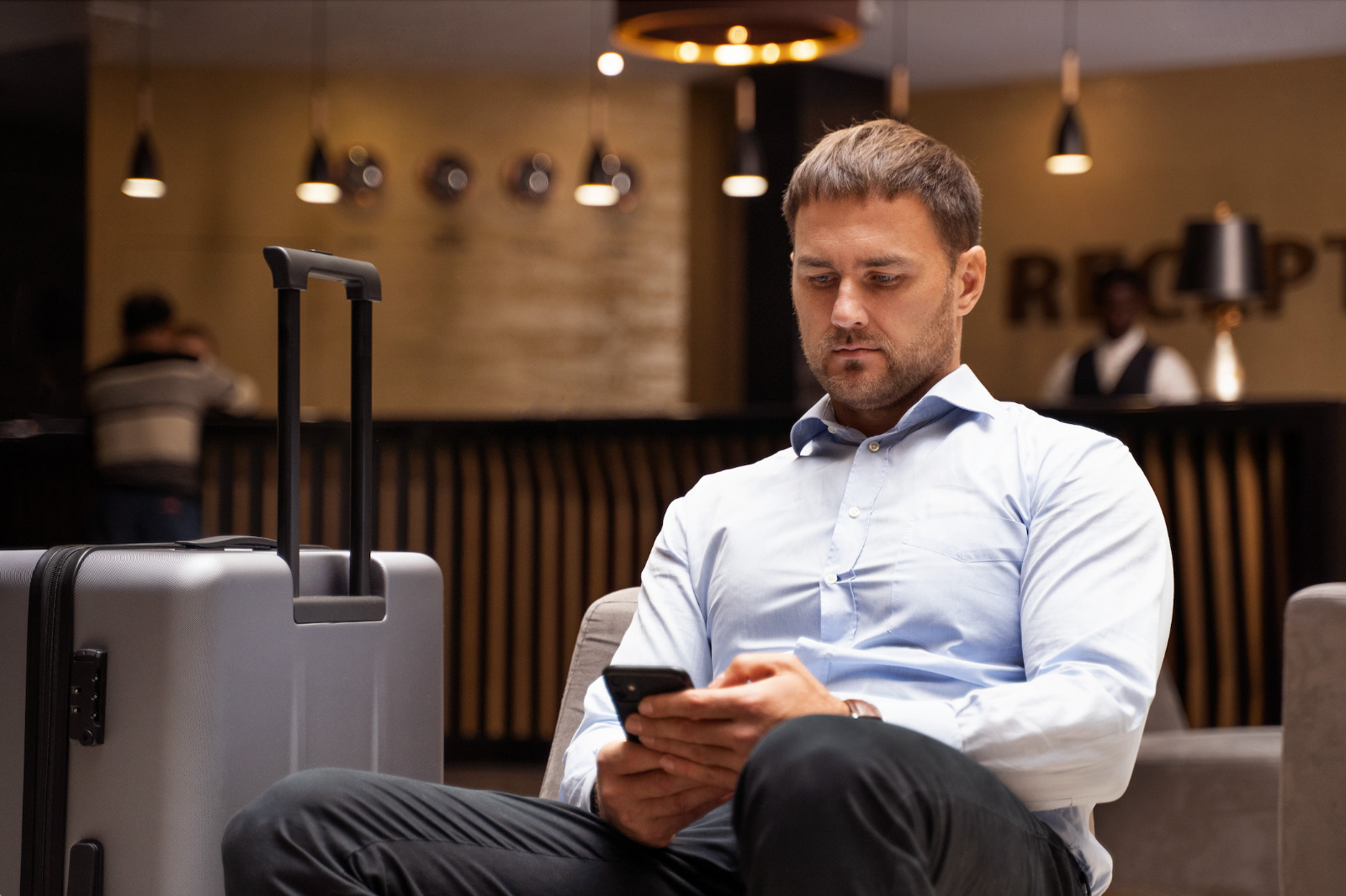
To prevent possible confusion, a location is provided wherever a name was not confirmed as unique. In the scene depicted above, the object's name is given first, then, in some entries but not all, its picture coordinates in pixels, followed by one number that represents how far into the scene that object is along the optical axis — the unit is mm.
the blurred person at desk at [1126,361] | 7027
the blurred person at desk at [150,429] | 4871
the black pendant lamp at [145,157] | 6949
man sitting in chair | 1213
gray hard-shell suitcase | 1519
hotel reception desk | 4113
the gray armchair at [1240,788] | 1965
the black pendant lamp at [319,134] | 7082
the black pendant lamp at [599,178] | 6906
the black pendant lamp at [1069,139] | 6332
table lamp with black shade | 6594
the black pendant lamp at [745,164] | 6547
